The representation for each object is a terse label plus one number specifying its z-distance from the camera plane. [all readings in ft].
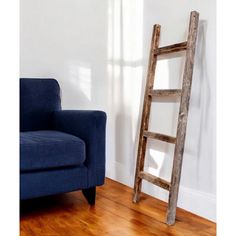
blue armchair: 5.81
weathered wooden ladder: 6.04
